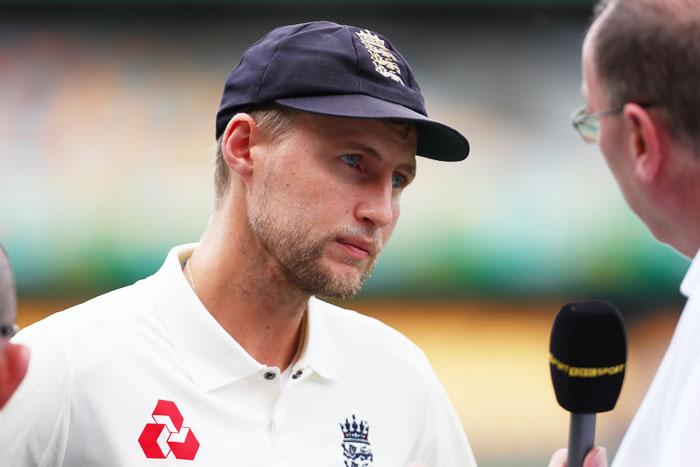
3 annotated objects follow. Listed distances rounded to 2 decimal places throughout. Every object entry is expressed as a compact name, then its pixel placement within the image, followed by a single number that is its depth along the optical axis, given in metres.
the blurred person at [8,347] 4.10
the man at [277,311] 4.42
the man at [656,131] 4.13
